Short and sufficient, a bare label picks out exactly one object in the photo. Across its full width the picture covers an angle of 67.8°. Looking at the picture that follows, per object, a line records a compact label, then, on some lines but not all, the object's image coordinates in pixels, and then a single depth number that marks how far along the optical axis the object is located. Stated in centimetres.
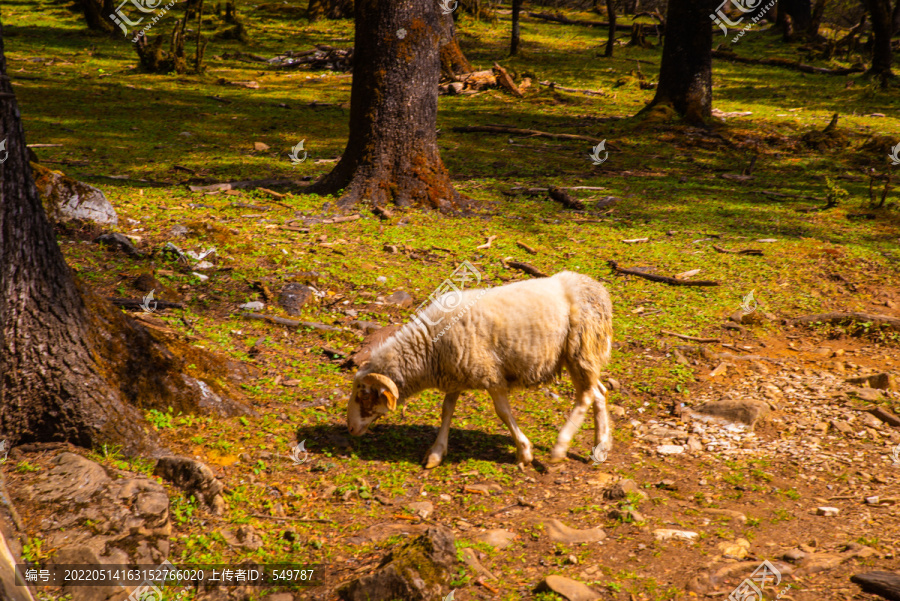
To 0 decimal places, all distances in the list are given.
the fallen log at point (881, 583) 373
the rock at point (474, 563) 417
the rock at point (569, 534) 459
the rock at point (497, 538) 450
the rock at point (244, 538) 423
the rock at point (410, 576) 375
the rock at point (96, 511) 376
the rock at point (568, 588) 390
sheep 542
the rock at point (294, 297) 757
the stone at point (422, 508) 482
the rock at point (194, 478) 446
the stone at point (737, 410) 613
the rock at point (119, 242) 784
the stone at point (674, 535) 457
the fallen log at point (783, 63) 2500
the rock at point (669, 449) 586
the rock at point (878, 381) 661
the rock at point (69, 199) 806
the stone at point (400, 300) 789
